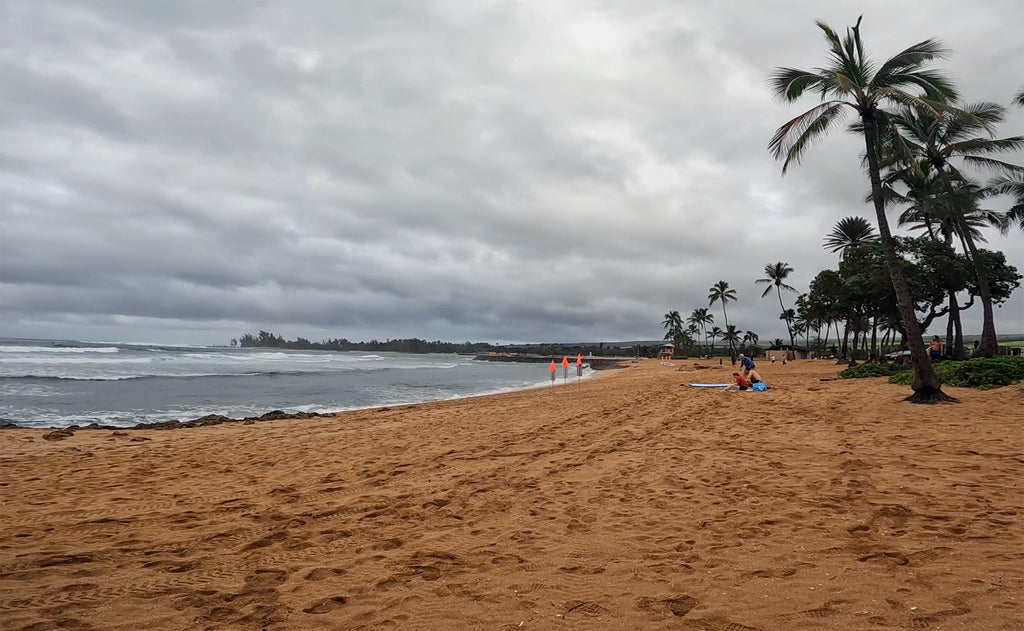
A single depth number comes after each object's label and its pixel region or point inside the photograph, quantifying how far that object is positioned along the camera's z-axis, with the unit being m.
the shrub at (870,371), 20.36
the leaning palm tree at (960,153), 18.06
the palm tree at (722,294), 80.31
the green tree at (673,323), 109.12
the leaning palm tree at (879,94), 11.52
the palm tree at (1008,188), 22.33
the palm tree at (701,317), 101.75
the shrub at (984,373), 12.86
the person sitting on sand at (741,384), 15.80
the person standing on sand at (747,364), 16.80
